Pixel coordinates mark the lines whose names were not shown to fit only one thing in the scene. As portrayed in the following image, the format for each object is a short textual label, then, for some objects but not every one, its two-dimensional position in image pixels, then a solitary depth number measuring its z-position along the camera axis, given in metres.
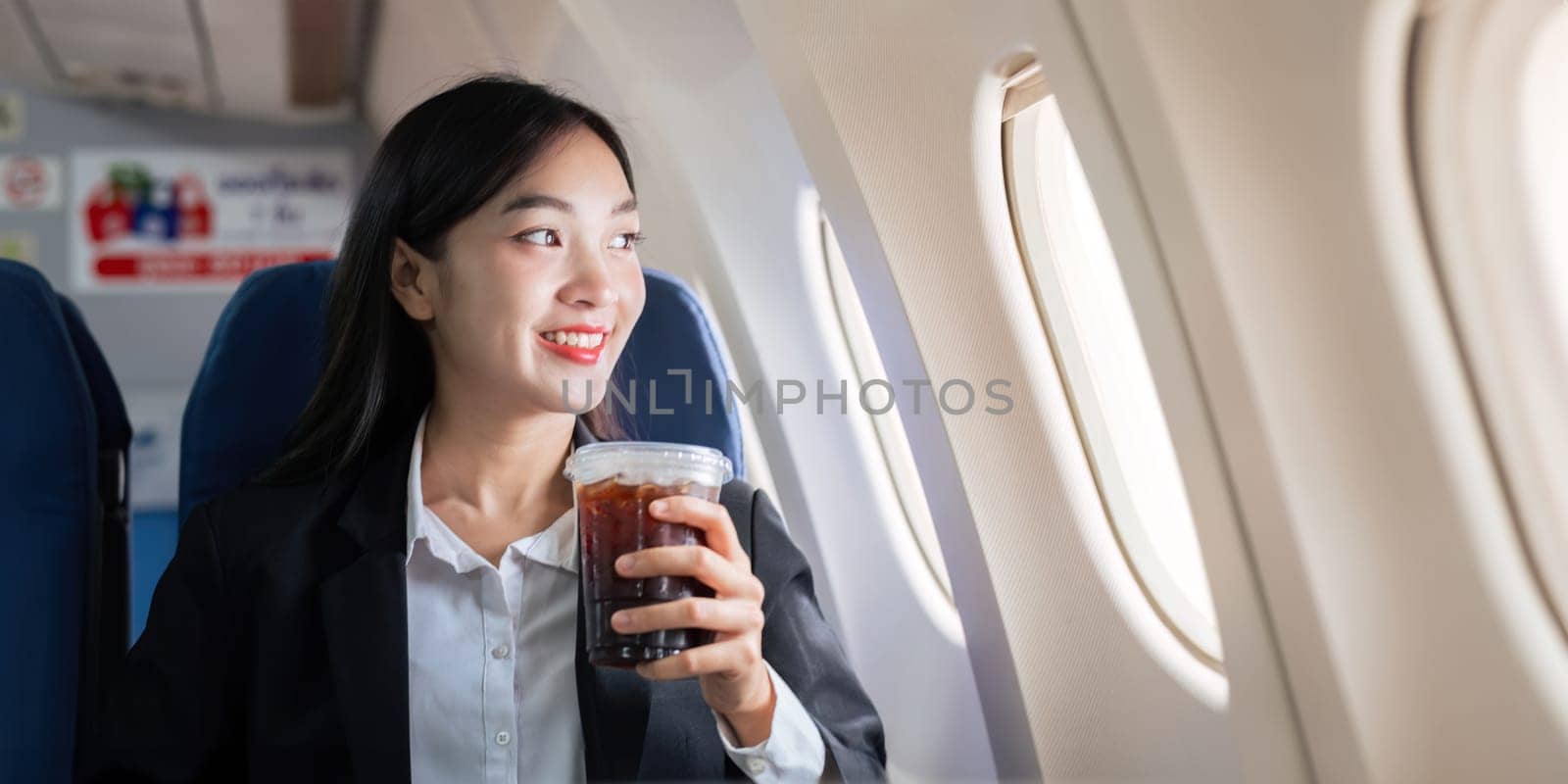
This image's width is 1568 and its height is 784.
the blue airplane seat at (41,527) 1.77
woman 1.63
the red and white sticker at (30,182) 7.12
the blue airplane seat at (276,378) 1.89
